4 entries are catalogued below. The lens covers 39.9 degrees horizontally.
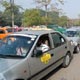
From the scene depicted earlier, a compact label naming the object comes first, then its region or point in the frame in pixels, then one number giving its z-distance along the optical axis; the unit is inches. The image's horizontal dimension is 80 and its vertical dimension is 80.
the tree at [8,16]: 525.4
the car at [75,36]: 229.4
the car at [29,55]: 96.5
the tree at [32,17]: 689.3
